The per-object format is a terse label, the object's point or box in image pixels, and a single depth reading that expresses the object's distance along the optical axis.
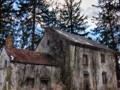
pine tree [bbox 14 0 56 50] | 33.41
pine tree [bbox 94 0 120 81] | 34.56
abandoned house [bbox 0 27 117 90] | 20.44
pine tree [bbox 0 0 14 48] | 29.86
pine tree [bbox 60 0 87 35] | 39.22
